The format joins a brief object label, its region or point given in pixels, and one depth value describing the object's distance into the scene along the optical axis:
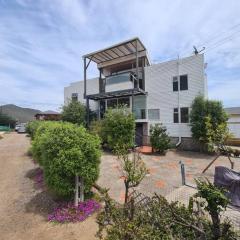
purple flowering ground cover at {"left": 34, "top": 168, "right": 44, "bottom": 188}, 6.63
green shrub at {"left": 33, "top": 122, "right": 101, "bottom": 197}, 4.82
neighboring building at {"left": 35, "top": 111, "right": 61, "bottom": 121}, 28.04
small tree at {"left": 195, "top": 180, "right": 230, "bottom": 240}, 1.83
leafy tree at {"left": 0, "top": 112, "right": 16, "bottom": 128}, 41.06
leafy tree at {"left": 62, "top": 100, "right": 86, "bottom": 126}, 15.99
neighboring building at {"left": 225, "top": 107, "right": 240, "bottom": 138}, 15.23
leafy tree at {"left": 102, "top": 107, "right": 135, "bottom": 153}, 11.36
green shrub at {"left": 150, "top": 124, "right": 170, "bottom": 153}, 11.63
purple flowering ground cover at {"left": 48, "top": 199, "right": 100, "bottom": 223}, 4.46
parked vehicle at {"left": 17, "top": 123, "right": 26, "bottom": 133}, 29.65
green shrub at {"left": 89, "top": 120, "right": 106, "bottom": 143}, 12.13
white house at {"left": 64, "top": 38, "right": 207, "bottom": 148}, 13.18
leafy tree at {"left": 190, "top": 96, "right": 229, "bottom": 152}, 11.54
